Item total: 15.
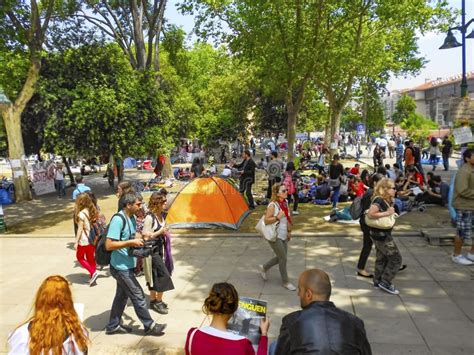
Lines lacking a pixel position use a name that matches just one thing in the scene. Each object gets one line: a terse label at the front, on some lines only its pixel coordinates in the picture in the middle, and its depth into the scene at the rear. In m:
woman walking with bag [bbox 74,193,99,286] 7.15
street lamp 12.02
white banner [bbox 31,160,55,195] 19.02
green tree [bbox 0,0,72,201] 14.68
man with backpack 5.00
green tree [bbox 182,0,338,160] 14.62
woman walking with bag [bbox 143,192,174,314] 5.79
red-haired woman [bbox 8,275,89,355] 2.82
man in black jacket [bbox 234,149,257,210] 13.48
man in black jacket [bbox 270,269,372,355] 2.52
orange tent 11.22
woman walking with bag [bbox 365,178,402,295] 6.29
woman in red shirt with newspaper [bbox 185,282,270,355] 2.72
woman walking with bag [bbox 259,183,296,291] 6.54
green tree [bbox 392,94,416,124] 88.19
